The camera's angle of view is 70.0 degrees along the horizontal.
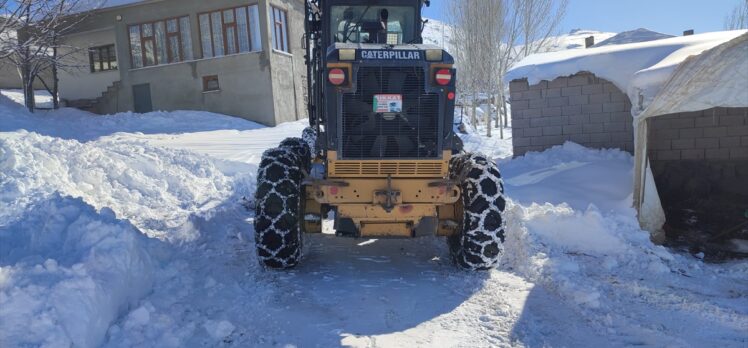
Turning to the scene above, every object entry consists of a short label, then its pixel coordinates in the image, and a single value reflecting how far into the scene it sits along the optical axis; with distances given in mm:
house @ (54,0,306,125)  21188
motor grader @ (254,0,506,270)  4809
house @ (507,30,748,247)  6086
